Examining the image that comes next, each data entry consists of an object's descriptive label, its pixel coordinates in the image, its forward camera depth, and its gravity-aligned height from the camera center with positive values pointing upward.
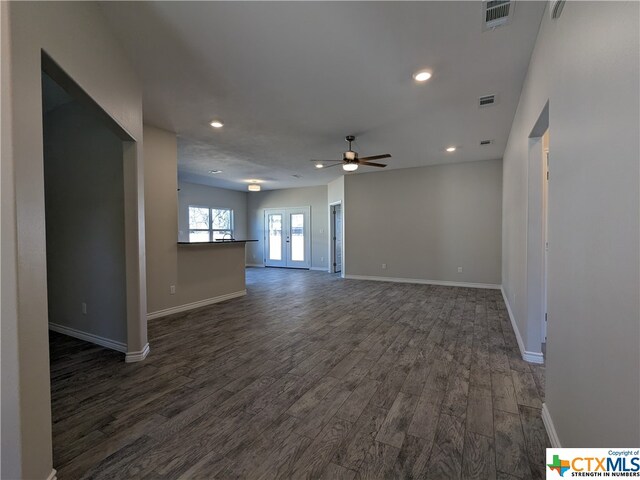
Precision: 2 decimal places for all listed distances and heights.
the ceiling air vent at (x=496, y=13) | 1.85 +1.54
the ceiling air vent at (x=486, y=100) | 3.15 +1.56
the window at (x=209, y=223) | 8.63 +0.46
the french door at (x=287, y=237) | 9.52 -0.03
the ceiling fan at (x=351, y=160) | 4.28 +1.20
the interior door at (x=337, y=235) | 8.66 +0.02
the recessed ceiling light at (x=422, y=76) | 2.65 +1.56
